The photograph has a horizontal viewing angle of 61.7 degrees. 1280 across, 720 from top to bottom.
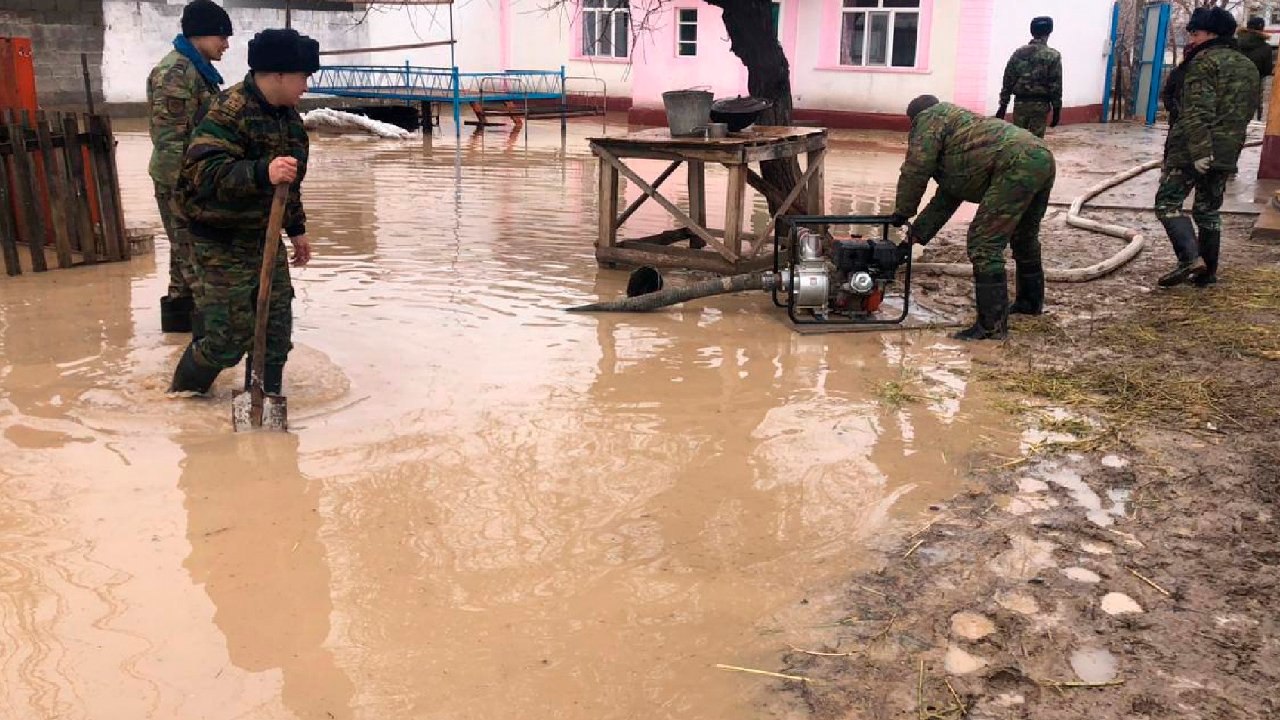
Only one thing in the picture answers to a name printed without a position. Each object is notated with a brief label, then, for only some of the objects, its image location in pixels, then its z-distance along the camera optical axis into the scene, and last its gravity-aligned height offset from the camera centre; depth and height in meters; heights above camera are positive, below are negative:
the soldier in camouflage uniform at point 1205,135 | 7.39 -0.28
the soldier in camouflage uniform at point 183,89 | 6.02 +0.05
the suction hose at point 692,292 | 6.95 -1.24
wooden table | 7.67 -0.69
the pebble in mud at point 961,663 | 3.15 -1.64
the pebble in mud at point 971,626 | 3.34 -1.63
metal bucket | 7.89 -0.10
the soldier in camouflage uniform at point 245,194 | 4.60 -0.42
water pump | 6.53 -1.10
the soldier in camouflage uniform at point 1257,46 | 11.56 +0.50
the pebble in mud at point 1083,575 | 3.68 -1.62
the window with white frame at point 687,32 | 23.70 +1.37
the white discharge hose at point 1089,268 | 8.02 -1.28
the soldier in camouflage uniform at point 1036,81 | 11.16 +0.14
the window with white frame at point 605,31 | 24.95 +1.48
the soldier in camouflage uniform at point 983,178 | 6.40 -0.49
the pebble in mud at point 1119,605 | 3.47 -1.62
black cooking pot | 8.03 -0.11
